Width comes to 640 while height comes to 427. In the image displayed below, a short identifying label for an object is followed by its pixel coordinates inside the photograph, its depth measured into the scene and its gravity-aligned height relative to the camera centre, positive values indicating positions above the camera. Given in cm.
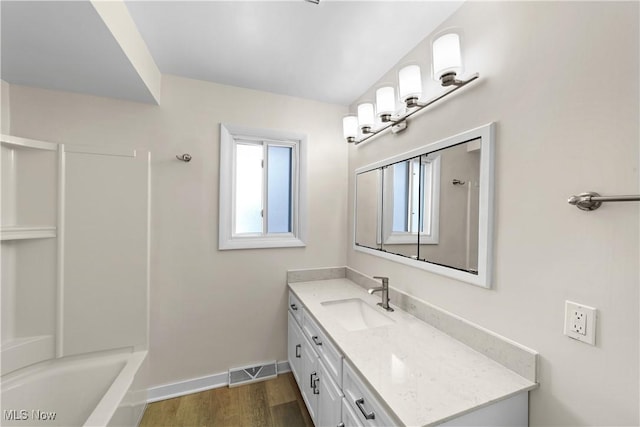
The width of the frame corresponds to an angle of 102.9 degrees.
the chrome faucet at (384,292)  159 -50
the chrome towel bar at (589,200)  72 +5
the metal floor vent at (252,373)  200 -131
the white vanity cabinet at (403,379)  83 -61
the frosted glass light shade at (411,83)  134 +69
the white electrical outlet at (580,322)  78 -34
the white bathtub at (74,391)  141 -109
